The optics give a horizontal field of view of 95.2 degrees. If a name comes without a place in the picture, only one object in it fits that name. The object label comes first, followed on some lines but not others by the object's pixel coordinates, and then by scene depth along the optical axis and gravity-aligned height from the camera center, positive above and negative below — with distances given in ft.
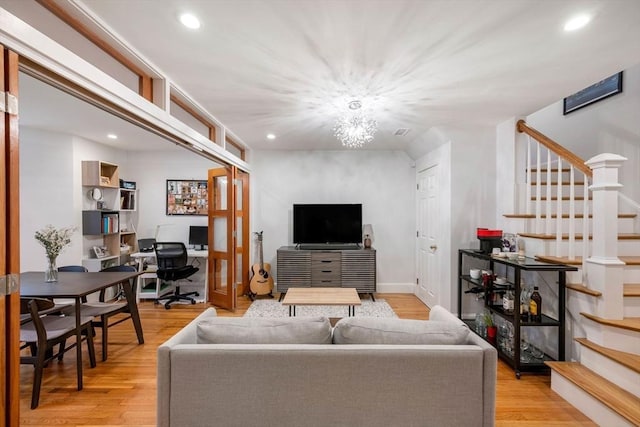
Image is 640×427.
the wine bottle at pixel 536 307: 8.30 -2.75
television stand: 14.98 -3.01
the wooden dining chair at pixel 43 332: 6.91 -3.17
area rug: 12.92 -4.59
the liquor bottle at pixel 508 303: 8.84 -2.82
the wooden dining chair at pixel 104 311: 9.04 -3.19
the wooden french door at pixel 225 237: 13.44 -1.26
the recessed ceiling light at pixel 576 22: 5.37 +3.55
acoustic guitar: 15.21 -3.68
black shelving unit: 8.02 -3.11
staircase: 6.43 -2.45
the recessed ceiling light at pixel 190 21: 5.34 +3.56
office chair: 13.91 -2.60
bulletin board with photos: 16.94 +0.79
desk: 14.96 -2.41
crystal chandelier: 9.69 +2.92
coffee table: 9.67 -3.06
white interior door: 13.62 -1.37
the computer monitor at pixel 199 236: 16.28 -1.42
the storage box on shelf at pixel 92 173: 13.82 +1.79
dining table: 7.65 -2.15
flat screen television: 15.94 -0.73
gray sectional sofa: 4.68 -2.83
